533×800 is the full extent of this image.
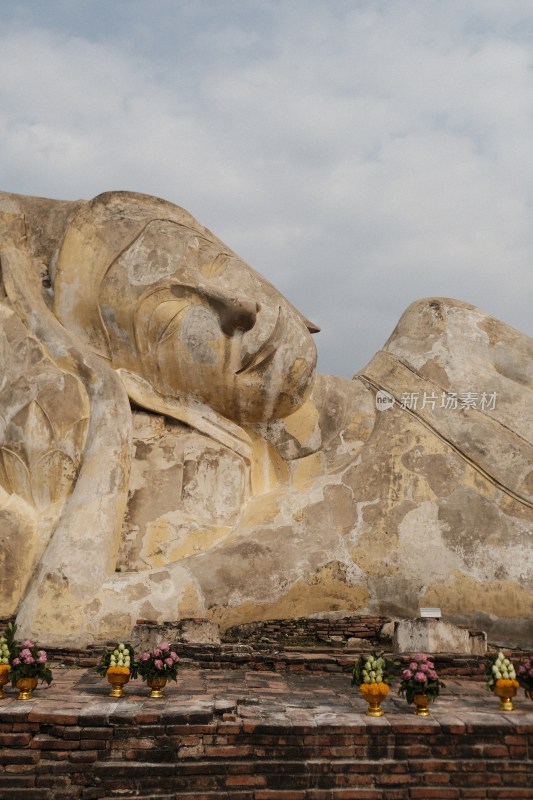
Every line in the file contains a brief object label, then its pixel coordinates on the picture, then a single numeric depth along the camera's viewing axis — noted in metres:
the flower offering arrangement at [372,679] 4.82
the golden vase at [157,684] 5.25
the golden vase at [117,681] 5.21
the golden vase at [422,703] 4.83
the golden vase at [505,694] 4.96
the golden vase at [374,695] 4.82
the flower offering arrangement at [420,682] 4.83
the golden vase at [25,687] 5.16
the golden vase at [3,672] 5.23
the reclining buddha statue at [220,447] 7.84
